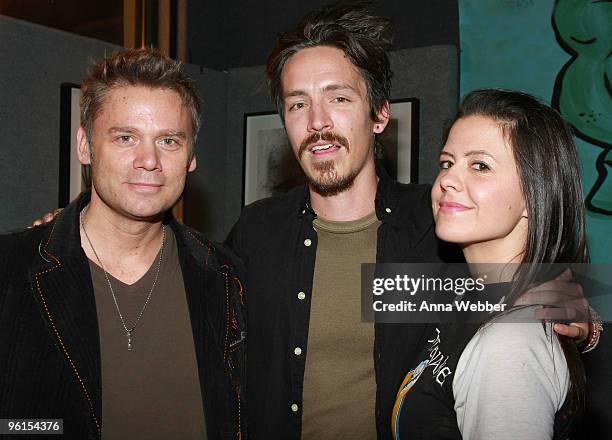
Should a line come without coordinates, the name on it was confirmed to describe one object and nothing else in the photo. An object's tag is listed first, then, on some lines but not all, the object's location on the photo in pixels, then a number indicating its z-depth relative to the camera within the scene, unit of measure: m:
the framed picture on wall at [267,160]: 3.35
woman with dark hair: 1.25
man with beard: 1.90
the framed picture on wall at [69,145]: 2.68
